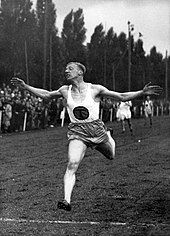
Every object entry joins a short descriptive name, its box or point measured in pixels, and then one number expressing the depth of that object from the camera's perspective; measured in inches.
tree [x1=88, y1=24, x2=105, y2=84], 1781.4
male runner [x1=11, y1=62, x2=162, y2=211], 243.0
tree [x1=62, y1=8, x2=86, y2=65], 1663.1
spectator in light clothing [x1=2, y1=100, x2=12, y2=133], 776.4
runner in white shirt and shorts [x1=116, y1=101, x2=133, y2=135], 801.4
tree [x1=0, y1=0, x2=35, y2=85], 1312.8
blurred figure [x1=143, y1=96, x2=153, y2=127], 1038.4
